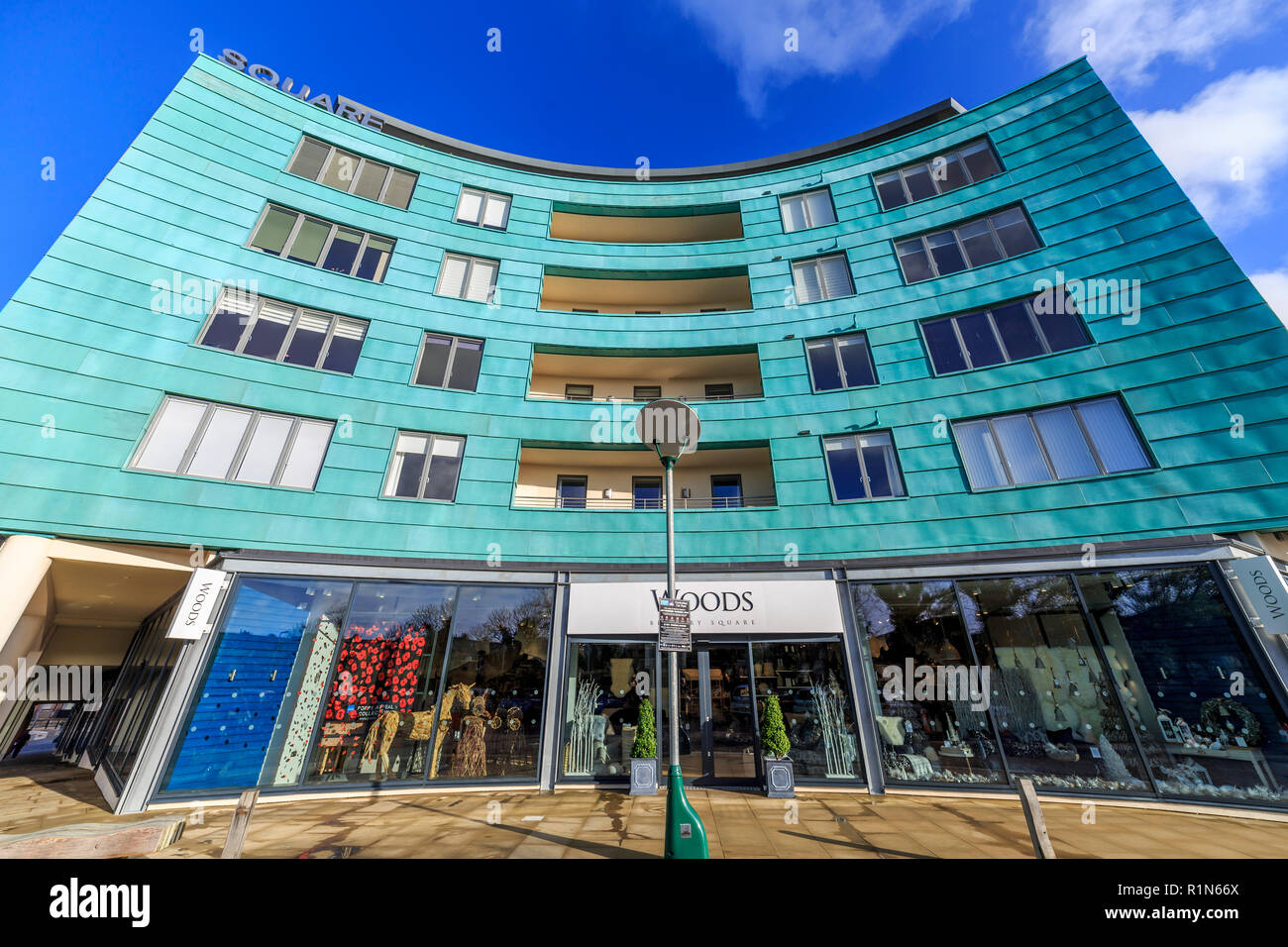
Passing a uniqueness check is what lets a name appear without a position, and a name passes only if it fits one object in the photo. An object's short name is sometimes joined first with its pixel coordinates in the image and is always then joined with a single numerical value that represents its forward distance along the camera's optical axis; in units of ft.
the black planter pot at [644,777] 38.40
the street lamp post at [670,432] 27.35
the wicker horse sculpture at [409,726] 38.78
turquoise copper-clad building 36.99
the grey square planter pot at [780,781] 36.68
